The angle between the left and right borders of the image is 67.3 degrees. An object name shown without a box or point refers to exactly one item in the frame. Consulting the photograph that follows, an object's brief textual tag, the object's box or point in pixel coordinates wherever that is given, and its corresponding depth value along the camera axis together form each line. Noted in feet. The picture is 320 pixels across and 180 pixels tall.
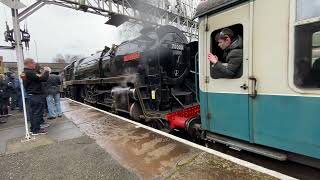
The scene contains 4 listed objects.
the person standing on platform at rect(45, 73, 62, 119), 27.66
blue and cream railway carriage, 8.65
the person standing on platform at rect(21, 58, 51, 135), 19.59
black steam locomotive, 21.57
